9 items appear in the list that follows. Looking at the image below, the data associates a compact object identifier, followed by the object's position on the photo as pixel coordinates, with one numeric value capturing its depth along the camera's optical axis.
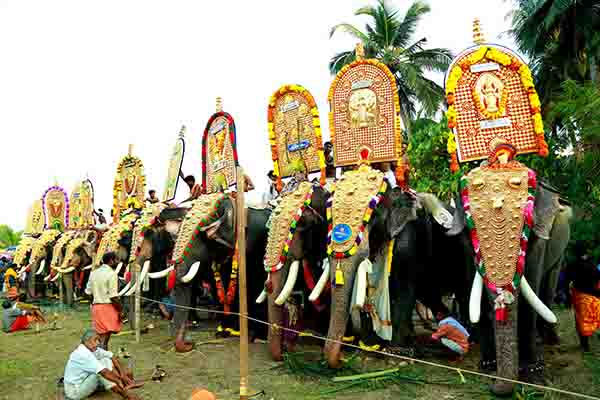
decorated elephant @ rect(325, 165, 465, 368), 5.68
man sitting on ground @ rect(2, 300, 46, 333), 10.28
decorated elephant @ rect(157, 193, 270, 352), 7.23
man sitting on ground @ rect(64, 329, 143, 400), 5.25
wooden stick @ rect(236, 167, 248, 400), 4.40
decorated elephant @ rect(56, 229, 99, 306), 13.38
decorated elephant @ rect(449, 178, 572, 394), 4.76
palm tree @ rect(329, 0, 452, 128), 23.86
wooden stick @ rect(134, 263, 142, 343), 7.99
